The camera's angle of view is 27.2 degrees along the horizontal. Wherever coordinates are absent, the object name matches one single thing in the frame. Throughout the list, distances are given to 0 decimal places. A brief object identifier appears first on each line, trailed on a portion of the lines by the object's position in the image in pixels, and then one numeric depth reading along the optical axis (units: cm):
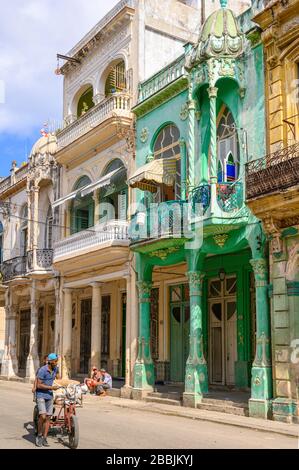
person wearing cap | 974
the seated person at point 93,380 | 1910
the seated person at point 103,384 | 1923
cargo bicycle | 959
